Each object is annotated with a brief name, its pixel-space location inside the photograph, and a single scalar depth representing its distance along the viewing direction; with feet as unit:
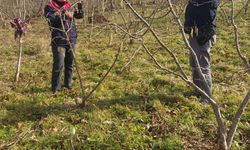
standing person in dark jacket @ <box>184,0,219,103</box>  11.95
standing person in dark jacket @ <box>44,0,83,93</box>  13.17
